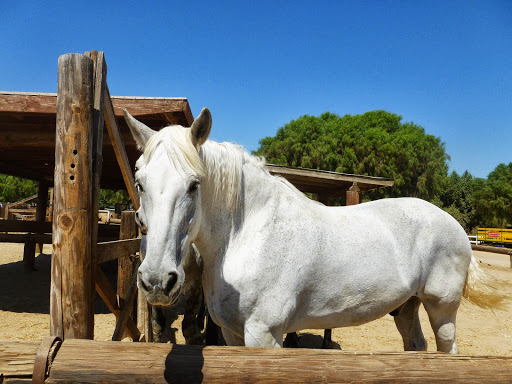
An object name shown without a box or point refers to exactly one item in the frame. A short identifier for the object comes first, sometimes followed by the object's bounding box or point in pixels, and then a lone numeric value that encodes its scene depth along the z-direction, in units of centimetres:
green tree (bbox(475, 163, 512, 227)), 2984
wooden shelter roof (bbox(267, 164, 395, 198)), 760
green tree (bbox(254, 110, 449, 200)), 2473
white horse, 164
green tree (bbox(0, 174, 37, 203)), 2995
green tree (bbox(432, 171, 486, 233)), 3504
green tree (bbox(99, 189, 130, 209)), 2916
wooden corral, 199
